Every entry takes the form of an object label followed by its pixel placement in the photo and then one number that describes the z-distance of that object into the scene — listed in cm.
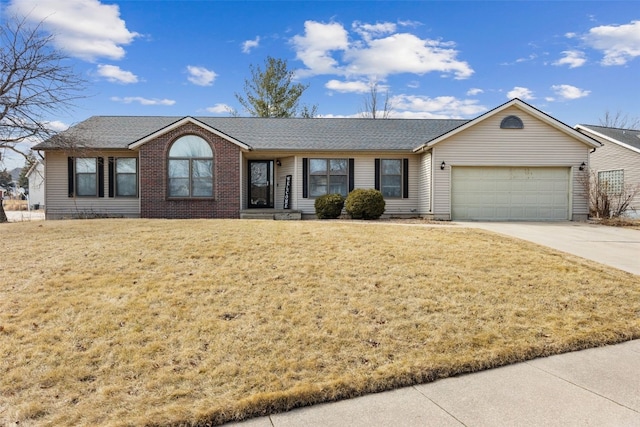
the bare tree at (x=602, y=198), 1606
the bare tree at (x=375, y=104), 3619
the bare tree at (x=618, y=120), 4156
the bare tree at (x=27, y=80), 1409
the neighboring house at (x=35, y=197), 3339
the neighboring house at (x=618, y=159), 1959
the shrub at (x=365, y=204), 1459
